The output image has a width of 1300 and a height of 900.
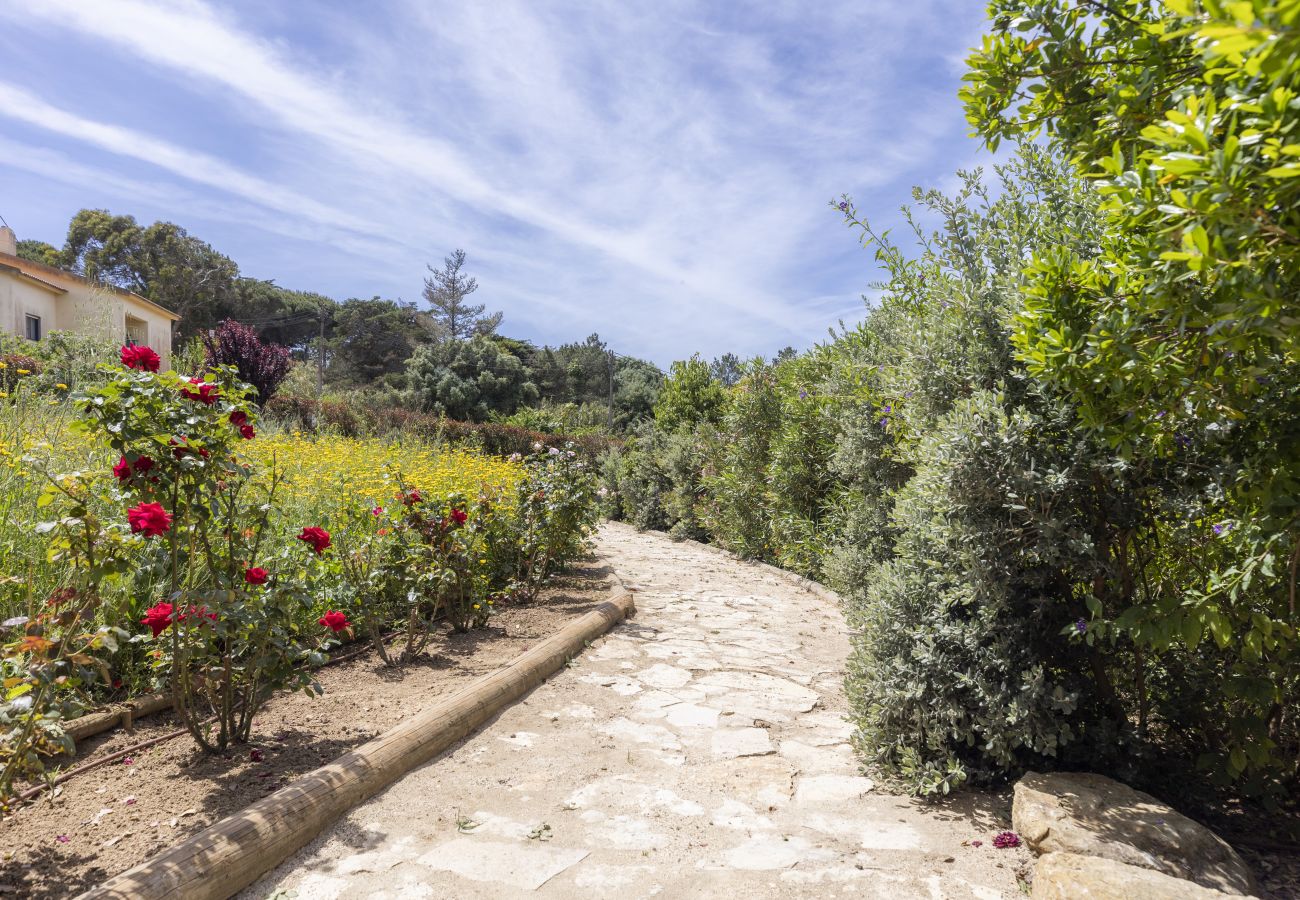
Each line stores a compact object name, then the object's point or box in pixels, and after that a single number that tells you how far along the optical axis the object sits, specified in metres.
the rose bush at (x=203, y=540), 2.65
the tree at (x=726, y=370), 40.94
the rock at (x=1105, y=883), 1.99
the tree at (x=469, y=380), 29.56
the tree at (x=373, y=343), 43.22
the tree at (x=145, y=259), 40.00
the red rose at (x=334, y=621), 3.59
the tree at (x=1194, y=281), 1.47
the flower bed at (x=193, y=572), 2.51
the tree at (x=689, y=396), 13.91
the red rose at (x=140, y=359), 2.74
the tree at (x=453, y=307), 42.25
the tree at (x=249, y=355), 18.81
